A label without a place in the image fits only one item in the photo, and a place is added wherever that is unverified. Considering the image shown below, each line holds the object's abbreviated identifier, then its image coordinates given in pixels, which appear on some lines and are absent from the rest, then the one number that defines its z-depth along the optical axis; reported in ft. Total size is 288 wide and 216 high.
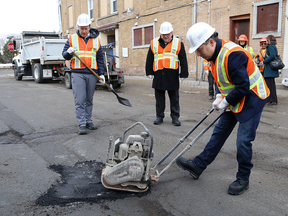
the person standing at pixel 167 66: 18.70
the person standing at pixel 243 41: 27.14
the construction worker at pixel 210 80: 29.58
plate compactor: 9.59
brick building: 40.88
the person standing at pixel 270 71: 26.25
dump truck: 47.11
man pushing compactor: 9.32
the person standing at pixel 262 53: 27.35
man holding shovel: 17.70
